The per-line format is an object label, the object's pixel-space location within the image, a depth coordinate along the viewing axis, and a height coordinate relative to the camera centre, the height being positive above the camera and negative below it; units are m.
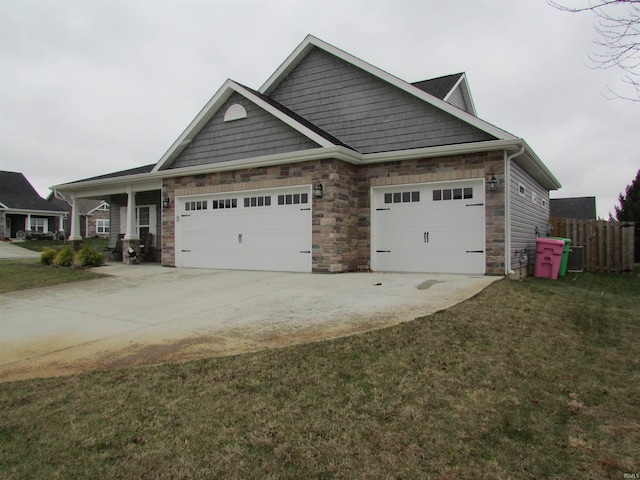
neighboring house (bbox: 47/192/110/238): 40.70 +2.38
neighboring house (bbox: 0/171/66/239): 34.09 +2.53
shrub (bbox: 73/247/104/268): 13.09 -0.53
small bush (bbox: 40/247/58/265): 13.88 -0.47
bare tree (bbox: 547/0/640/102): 5.04 +2.43
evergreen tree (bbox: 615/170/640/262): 20.95 +1.86
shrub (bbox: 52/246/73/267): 13.29 -0.55
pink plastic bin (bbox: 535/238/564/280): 10.73 -0.41
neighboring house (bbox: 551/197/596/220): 28.61 +2.31
